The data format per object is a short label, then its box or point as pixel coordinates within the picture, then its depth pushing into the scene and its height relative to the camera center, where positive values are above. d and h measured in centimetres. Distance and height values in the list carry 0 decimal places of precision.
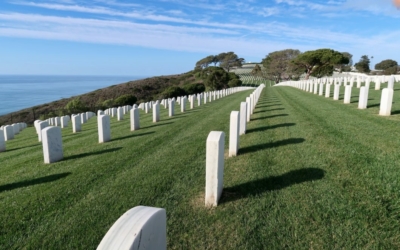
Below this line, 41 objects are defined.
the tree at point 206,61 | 10369 +749
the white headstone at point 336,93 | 1440 -61
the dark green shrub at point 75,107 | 2738 -293
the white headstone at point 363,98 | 1037 -62
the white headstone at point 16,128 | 1579 -294
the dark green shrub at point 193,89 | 4525 -145
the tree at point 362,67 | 7808 +436
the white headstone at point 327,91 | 1635 -57
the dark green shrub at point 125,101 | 3275 -257
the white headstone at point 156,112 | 1165 -140
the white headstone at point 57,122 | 1568 -248
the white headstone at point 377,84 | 1780 -13
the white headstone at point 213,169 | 364 -120
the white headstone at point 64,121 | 1522 -240
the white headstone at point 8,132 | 1332 -266
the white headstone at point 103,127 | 795 -143
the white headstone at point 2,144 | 936 -229
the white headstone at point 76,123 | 1195 -193
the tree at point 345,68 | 7738 +417
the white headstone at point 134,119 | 986 -142
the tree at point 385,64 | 8300 +563
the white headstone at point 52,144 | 611 -148
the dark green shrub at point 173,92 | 4006 -179
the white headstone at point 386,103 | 825 -64
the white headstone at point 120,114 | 1492 -190
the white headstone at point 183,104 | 1570 -141
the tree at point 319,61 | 4549 +366
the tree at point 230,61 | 9781 +715
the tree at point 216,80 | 4903 +13
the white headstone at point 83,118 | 1657 -240
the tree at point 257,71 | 8831 +331
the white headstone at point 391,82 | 1449 +1
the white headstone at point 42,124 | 951 -161
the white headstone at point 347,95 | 1256 -64
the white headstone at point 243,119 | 711 -103
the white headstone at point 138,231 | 151 -89
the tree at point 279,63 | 6844 +457
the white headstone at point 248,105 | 920 -85
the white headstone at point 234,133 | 550 -106
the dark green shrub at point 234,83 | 5201 -44
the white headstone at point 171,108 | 1333 -137
